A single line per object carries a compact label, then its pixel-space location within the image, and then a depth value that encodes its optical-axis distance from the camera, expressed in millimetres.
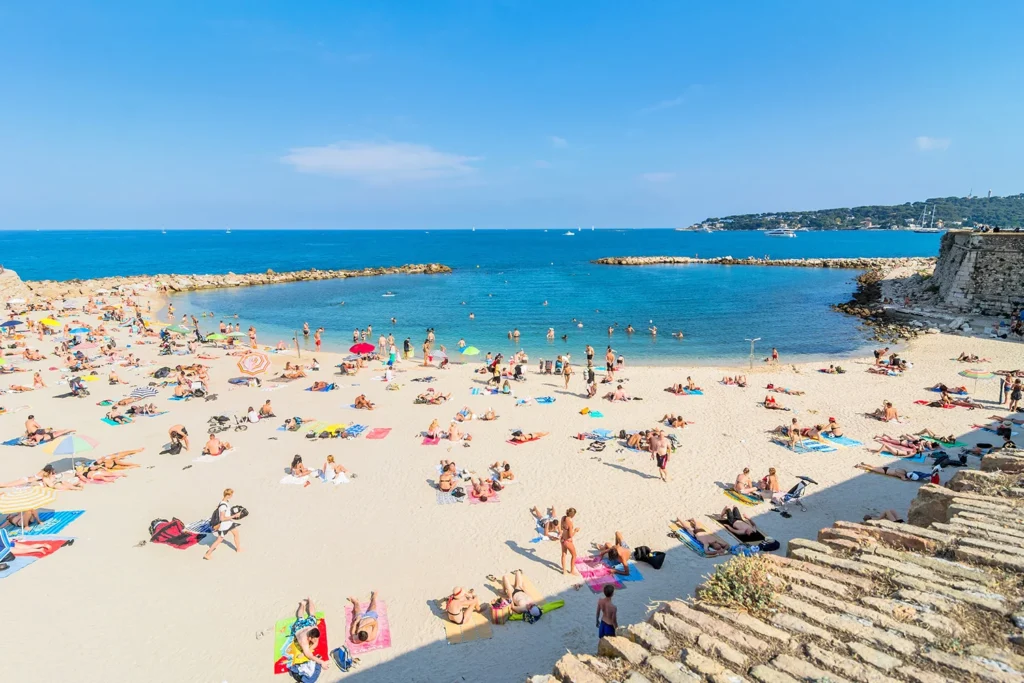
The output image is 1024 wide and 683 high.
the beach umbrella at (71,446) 12969
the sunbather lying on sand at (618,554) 9515
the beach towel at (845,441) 15409
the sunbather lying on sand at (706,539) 10047
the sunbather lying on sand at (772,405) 18953
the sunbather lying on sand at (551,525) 10633
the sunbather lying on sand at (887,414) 17297
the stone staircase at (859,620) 3842
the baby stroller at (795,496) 11789
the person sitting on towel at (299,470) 13523
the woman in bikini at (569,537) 9605
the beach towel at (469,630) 8039
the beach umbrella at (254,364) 20031
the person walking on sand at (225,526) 10273
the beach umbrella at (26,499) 10094
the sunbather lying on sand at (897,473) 12812
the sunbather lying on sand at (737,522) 10531
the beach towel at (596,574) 9242
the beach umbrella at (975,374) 20231
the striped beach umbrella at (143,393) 20250
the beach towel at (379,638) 7840
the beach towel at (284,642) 7516
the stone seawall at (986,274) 32094
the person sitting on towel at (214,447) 14805
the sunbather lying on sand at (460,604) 8305
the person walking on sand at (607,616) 7367
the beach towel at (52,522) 10664
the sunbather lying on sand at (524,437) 16172
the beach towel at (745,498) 12070
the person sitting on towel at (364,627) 7898
